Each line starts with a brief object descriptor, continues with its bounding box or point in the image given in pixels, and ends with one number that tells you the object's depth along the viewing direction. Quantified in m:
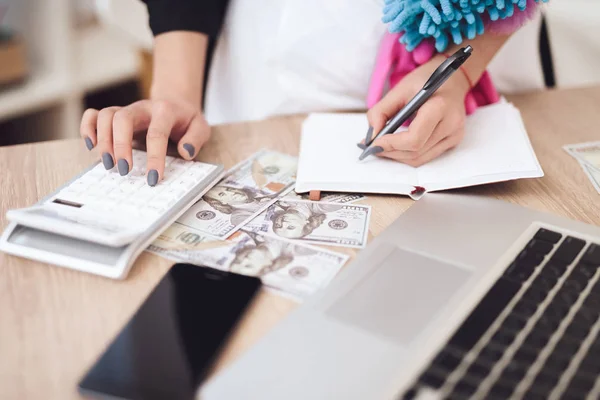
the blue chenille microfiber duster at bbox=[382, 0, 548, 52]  0.74
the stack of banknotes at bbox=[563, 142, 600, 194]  0.73
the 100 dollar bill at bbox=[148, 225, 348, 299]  0.54
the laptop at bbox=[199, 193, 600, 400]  0.42
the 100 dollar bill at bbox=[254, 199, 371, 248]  0.60
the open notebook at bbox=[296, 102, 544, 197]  0.68
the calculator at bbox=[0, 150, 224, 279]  0.55
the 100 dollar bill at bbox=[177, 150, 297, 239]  0.63
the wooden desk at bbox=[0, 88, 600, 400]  0.46
